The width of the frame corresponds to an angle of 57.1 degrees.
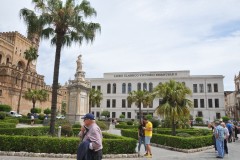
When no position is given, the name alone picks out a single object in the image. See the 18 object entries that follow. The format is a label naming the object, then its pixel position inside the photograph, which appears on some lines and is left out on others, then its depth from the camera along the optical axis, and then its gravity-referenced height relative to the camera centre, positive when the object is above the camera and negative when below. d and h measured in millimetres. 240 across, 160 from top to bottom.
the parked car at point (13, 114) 41225 -1189
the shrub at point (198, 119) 49969 -1857
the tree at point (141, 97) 43650 +2534
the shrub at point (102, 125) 24547 -1776
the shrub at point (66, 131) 17141 -1721
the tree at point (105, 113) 55250 -932
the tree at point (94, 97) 43981 +2438
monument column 24844 +1281
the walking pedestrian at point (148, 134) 11328 -1262
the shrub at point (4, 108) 43053 -64
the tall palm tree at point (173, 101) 16484 +741
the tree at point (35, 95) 49469 +2940
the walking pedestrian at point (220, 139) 11273 -1434
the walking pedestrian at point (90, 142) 4785 -723
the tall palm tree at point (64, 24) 15742 +6231
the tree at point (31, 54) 48550 +11788
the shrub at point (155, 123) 31011 -1809
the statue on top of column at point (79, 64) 26412 +5339
